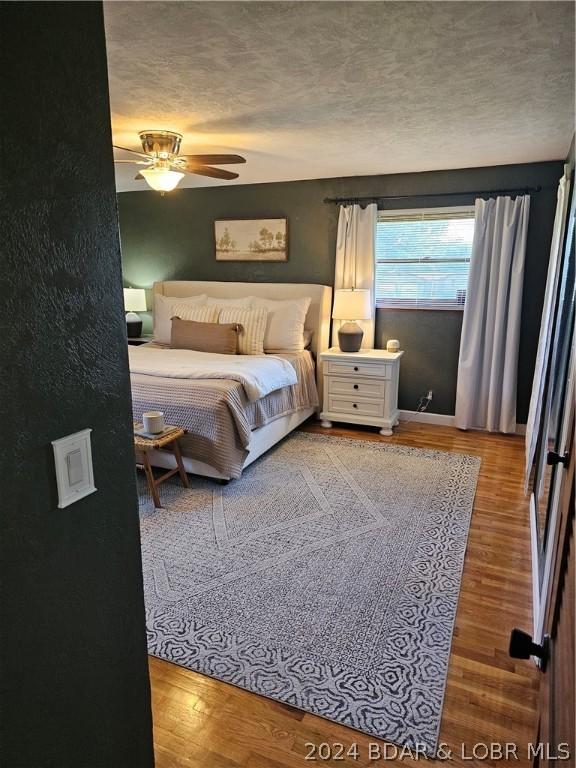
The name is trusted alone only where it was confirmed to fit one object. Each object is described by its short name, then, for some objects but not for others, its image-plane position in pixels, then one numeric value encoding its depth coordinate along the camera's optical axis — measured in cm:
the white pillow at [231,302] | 470
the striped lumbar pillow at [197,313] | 461
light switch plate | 86
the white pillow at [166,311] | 486
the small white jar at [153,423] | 300
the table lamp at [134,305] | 554
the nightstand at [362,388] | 426
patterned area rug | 172
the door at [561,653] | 78
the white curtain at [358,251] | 446
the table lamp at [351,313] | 435
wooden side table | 290
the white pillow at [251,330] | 434
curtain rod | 391
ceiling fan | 296
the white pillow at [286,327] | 443
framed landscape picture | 490
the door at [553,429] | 163
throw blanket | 337
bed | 316
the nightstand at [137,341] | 526
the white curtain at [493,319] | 395
